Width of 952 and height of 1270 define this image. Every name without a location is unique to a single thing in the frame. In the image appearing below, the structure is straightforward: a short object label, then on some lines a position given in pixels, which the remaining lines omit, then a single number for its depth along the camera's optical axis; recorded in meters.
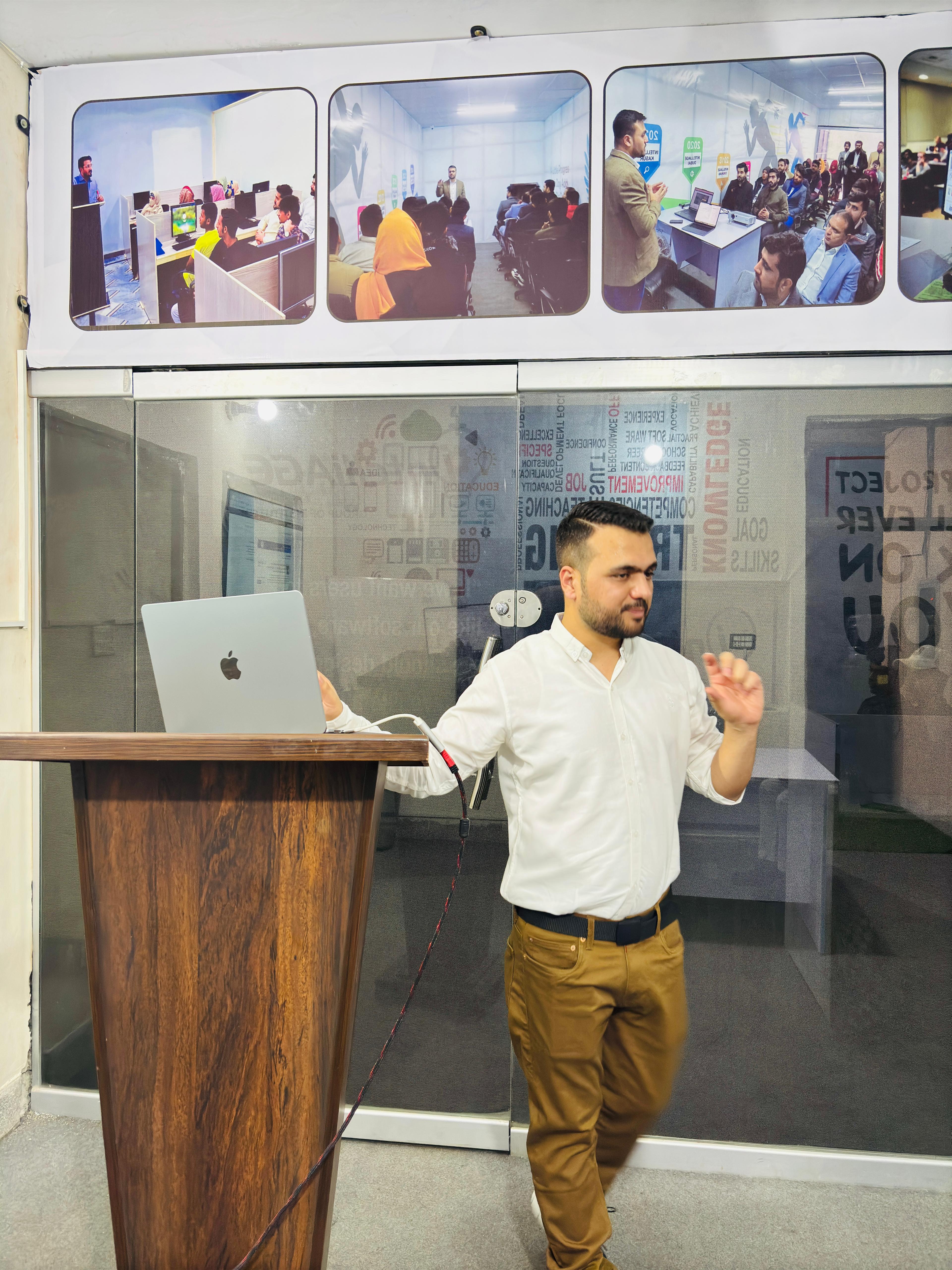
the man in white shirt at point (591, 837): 1.79
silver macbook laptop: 1.34
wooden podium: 1.14
